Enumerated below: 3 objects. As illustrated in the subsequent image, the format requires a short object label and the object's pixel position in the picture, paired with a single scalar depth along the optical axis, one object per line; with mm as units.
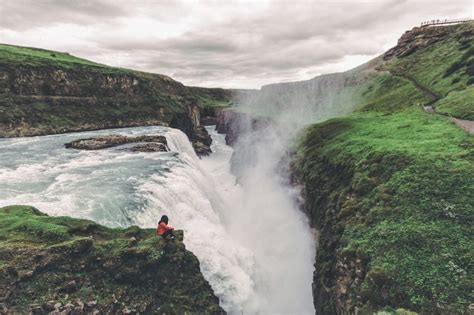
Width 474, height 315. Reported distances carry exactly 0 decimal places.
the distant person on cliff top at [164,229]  16172
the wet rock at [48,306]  12010
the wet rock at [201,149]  77988
